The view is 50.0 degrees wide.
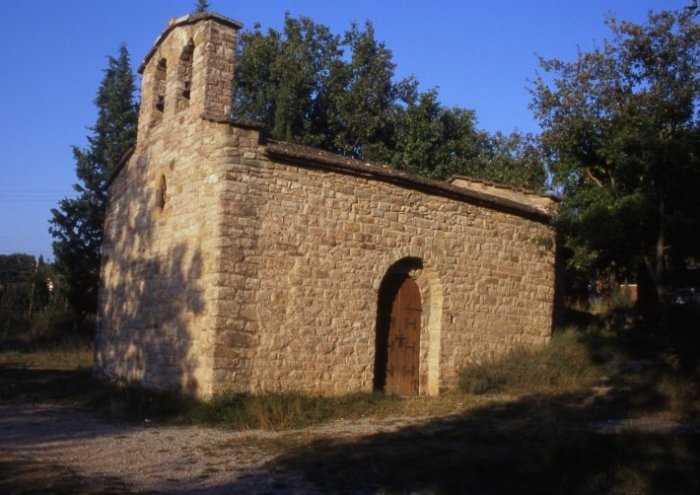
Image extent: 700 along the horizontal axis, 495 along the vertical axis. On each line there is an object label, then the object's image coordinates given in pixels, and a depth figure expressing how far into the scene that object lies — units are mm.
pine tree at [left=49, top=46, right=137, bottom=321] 26734
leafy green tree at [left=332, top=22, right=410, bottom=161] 29745
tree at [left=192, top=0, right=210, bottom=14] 30406
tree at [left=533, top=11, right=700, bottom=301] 13430
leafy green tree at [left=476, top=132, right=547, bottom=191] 17125
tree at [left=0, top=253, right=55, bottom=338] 28312
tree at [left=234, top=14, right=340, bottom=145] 29562
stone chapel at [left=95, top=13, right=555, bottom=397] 11719
